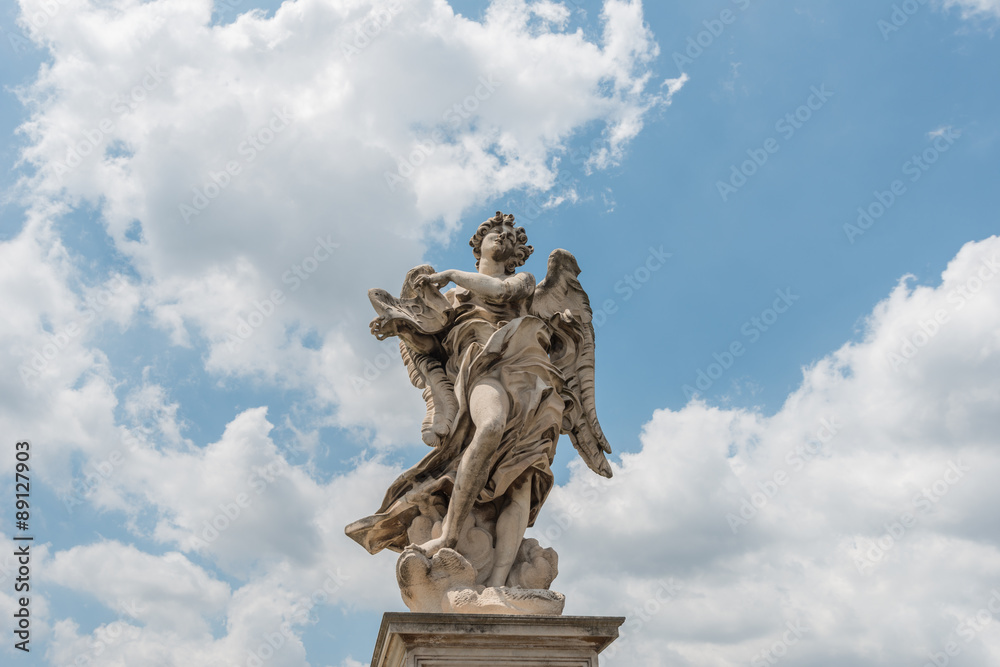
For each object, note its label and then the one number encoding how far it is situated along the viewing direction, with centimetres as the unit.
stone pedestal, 597
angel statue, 681
